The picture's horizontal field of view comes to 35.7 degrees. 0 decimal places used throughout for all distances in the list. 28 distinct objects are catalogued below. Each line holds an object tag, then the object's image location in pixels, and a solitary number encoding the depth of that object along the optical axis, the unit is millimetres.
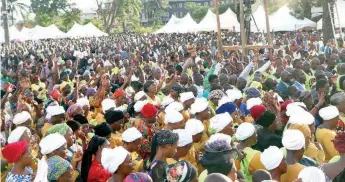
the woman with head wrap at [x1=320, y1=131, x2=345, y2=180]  3984
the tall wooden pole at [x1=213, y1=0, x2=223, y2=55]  12173
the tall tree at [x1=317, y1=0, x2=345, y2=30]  26719
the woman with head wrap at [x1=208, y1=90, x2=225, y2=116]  7031
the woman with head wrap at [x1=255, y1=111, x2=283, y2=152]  5074
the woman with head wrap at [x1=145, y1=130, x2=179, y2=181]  4397
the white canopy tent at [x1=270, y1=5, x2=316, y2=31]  29062
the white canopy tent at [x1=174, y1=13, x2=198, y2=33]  37181
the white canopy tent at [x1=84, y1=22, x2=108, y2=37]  44938
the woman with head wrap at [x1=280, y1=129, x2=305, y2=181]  4129
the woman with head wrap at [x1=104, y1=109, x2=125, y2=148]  5836
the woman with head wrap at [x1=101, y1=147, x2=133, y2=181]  4191
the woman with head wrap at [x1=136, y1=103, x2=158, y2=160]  5627
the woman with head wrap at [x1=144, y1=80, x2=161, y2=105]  7926
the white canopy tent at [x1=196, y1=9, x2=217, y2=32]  33812
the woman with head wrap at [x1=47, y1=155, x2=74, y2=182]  4117
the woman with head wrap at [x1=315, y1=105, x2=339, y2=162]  4961
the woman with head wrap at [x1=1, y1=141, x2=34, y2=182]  4367
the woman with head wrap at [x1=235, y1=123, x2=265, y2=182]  4426
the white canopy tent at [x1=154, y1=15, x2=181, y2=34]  38975
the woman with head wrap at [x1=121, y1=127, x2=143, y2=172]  5023
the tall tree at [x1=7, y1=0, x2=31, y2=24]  65000
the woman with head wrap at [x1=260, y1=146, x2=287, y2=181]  4000
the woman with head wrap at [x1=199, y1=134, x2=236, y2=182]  3926
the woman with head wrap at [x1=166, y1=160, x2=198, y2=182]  3719
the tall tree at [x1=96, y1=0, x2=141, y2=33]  71062
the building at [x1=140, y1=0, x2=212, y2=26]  119688
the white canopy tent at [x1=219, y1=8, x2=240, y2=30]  32625
